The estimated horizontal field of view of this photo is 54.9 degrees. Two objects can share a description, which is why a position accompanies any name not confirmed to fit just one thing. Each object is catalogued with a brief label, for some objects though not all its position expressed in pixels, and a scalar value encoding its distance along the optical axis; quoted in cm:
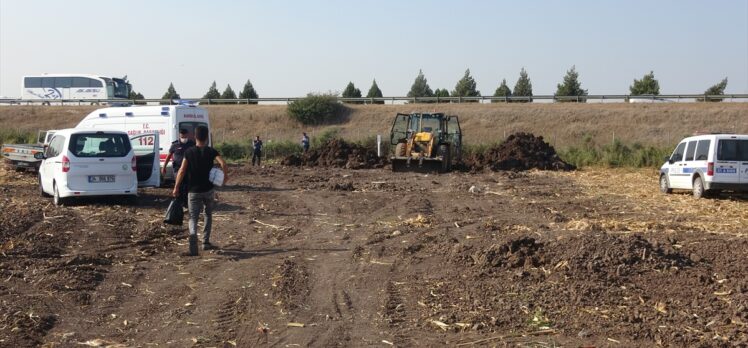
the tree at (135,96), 6841
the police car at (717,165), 1709
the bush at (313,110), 5856
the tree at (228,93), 7594
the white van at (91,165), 1460
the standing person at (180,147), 1509
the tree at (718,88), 6588
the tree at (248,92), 7500
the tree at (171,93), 7516
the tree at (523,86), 7206
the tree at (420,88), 7550
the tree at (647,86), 6712
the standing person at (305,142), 3894
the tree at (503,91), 7088
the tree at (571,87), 6744
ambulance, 1989
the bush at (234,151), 4075
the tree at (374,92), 7175
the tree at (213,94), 7757
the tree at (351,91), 7300
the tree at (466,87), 7131
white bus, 6228
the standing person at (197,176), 971
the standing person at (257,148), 3351
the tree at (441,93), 7319
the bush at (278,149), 4134
